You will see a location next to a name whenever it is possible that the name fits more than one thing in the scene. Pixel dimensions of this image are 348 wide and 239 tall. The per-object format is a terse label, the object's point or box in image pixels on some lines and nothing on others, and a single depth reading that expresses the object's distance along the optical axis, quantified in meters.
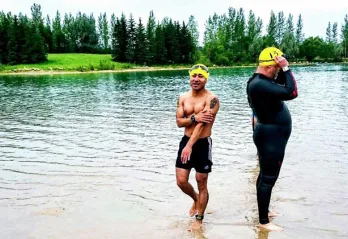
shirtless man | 5.53
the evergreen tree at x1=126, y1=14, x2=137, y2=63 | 102.50
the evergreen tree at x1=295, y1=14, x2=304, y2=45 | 155.75
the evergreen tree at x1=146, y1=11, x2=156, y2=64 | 102.50
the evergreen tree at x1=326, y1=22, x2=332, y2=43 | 163.12
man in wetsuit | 5.01
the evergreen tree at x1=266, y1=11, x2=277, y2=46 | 145.75
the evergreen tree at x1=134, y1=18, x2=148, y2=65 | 101.69
